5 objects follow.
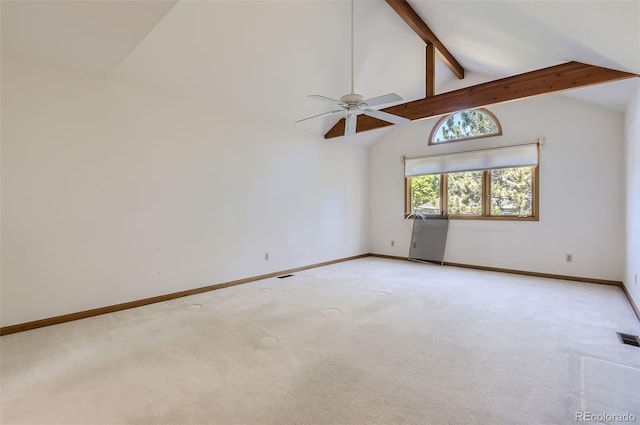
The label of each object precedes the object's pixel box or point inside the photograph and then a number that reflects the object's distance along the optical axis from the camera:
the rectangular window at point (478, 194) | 5.40
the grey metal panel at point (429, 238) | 6.28
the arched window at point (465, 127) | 5.71
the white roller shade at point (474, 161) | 5.27
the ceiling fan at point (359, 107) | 3.10
